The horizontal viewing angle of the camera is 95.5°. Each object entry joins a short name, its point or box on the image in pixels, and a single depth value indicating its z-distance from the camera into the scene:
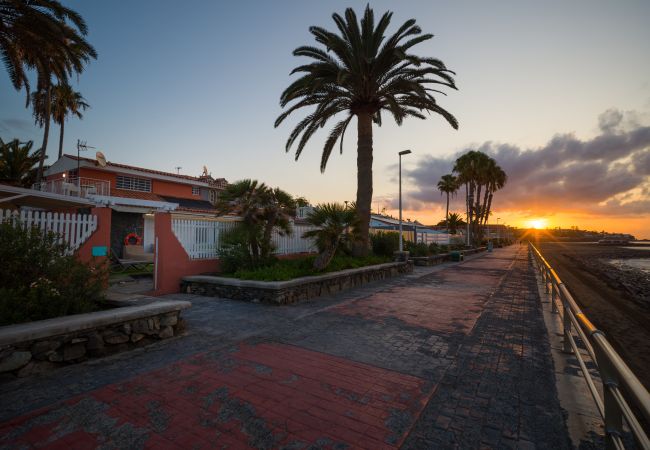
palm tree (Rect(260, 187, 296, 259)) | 10.41
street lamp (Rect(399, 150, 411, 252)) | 17.31
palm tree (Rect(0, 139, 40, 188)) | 32.50
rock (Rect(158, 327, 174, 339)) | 5.15
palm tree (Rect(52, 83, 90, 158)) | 27.34
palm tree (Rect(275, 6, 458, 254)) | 12.62
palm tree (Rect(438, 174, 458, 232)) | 60.00
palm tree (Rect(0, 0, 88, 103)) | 9.94
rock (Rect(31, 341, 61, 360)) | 3.77
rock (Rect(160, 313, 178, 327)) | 5.19
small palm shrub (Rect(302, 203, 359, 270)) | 10.05
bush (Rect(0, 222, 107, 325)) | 4.23
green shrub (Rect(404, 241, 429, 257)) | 21.02
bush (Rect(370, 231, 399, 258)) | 16.92
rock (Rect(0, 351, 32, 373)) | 3.52
